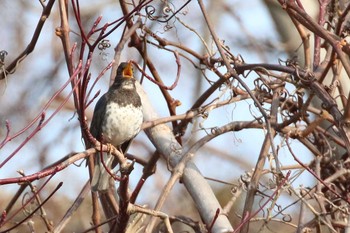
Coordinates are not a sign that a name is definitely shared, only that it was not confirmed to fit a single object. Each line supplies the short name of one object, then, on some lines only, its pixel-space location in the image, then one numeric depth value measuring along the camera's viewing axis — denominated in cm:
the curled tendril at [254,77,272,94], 633
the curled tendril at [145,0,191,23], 643
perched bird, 721
